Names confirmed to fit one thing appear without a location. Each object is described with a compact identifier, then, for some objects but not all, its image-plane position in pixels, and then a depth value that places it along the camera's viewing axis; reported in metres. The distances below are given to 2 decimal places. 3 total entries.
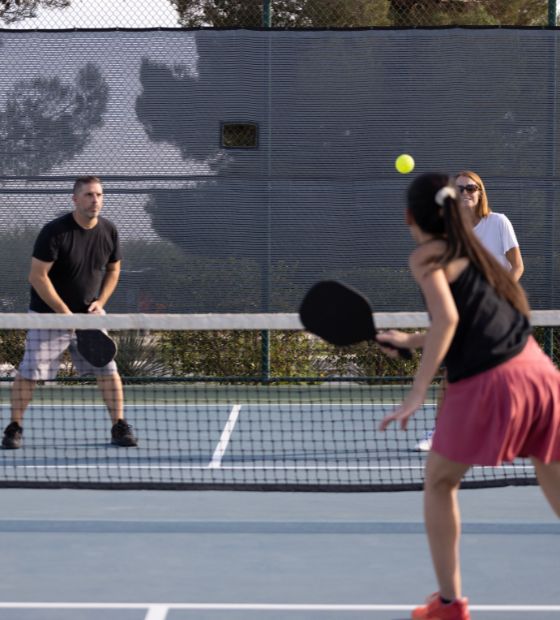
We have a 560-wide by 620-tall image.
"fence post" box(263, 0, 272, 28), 14.25
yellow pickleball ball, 13.52
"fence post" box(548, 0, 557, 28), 14.28
